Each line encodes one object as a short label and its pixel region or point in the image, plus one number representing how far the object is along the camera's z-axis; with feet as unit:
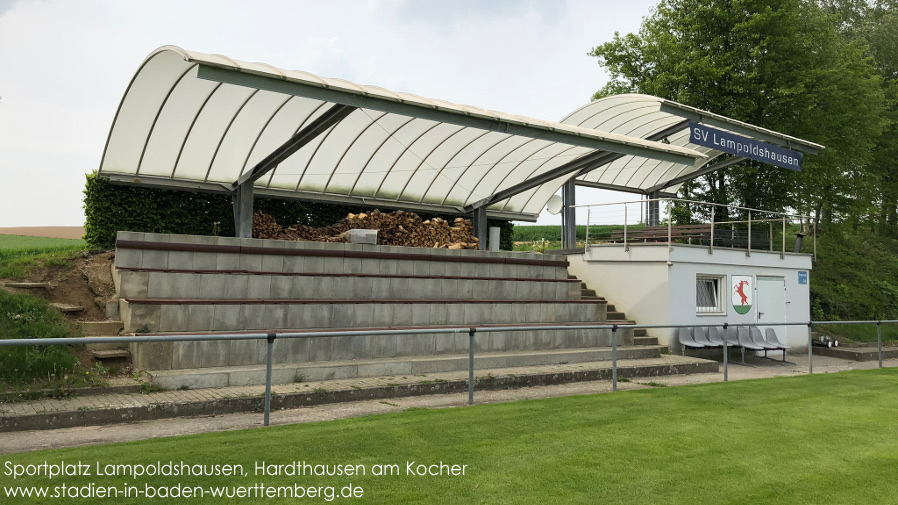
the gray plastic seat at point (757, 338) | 53.36
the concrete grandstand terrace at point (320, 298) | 32.63
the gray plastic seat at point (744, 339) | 51.83
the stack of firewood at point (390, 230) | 54.44
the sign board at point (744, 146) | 58.23
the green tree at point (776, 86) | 78.33
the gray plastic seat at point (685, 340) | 49.70
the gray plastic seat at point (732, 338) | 51.25
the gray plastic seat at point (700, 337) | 50.21
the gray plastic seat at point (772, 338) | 55.07
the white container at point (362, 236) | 48.88
